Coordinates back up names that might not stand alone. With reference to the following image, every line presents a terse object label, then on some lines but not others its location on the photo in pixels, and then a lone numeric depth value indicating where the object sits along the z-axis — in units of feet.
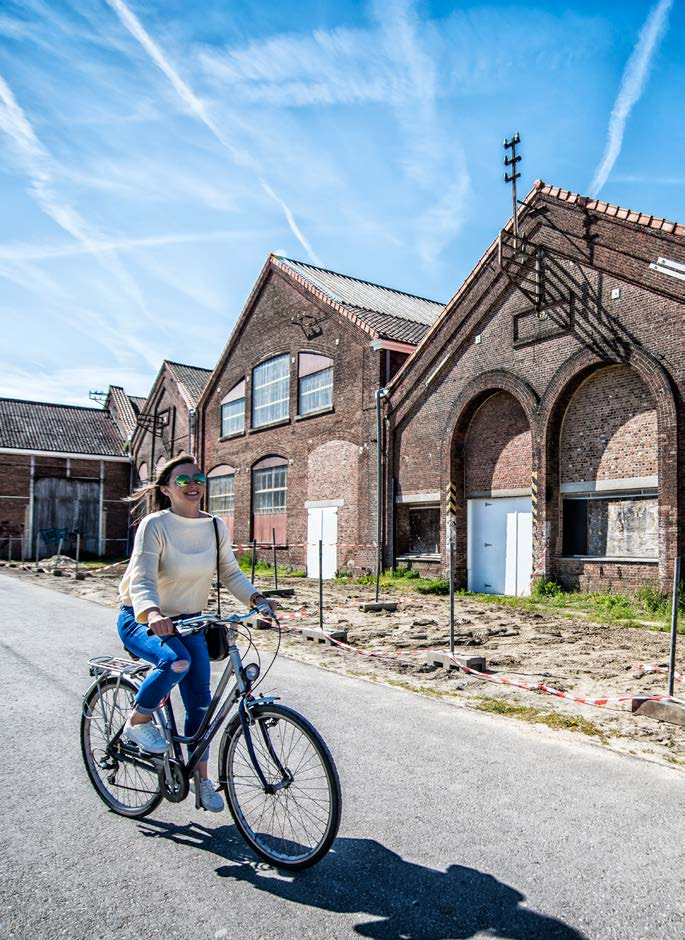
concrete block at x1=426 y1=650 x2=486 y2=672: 27.02
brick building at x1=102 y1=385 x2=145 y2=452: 139.03
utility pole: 54.49
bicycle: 10.93
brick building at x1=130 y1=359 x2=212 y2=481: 111.65
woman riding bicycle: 11.76
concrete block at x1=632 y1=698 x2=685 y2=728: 20.36
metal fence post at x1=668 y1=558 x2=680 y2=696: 21.14
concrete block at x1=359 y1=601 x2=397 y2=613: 46.21
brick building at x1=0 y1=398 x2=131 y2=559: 119.14
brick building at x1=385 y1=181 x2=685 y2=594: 46.11
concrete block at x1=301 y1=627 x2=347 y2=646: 34.06
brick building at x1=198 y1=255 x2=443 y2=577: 71.15
